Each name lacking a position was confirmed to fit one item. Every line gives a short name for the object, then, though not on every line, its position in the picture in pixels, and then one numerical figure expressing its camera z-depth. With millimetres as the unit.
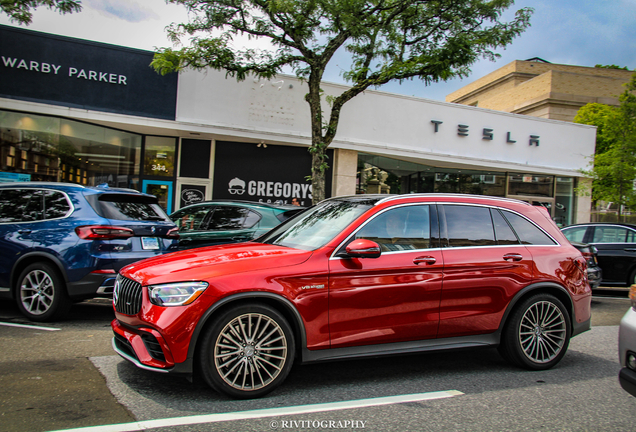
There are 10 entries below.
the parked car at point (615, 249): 10117
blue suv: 5824
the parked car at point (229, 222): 8406
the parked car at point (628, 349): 3037
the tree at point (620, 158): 17266
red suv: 3516
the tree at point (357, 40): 12570
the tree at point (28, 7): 12656
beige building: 40500
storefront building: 13516
